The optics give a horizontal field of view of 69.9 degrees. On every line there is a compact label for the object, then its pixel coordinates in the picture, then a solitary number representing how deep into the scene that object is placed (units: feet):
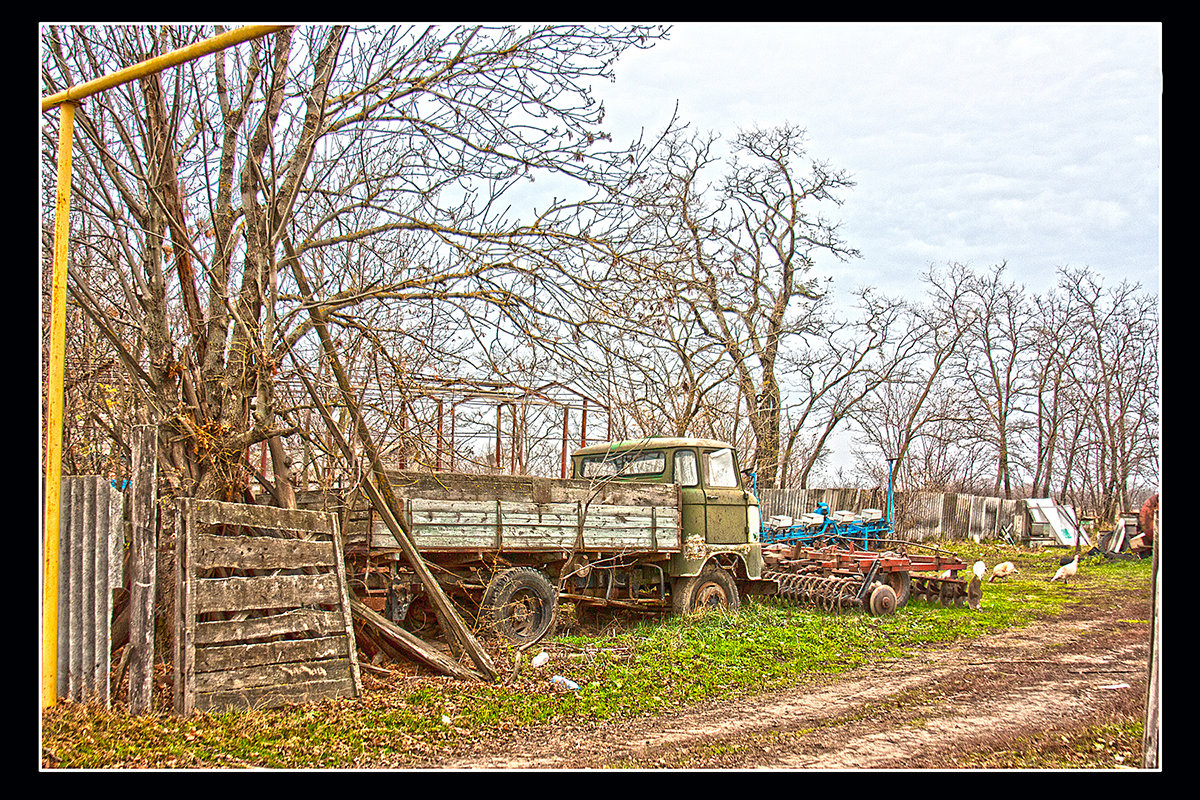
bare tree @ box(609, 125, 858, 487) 24.20
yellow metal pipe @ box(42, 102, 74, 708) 17.31
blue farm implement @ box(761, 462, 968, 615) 41.93
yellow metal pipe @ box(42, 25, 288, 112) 17.65
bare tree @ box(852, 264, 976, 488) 98.89
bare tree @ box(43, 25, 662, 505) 22.54
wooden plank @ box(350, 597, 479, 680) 25.08
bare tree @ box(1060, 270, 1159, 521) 104.32
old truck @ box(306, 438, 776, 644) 27.96
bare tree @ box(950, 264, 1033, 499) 106.50
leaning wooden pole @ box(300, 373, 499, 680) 24.79
